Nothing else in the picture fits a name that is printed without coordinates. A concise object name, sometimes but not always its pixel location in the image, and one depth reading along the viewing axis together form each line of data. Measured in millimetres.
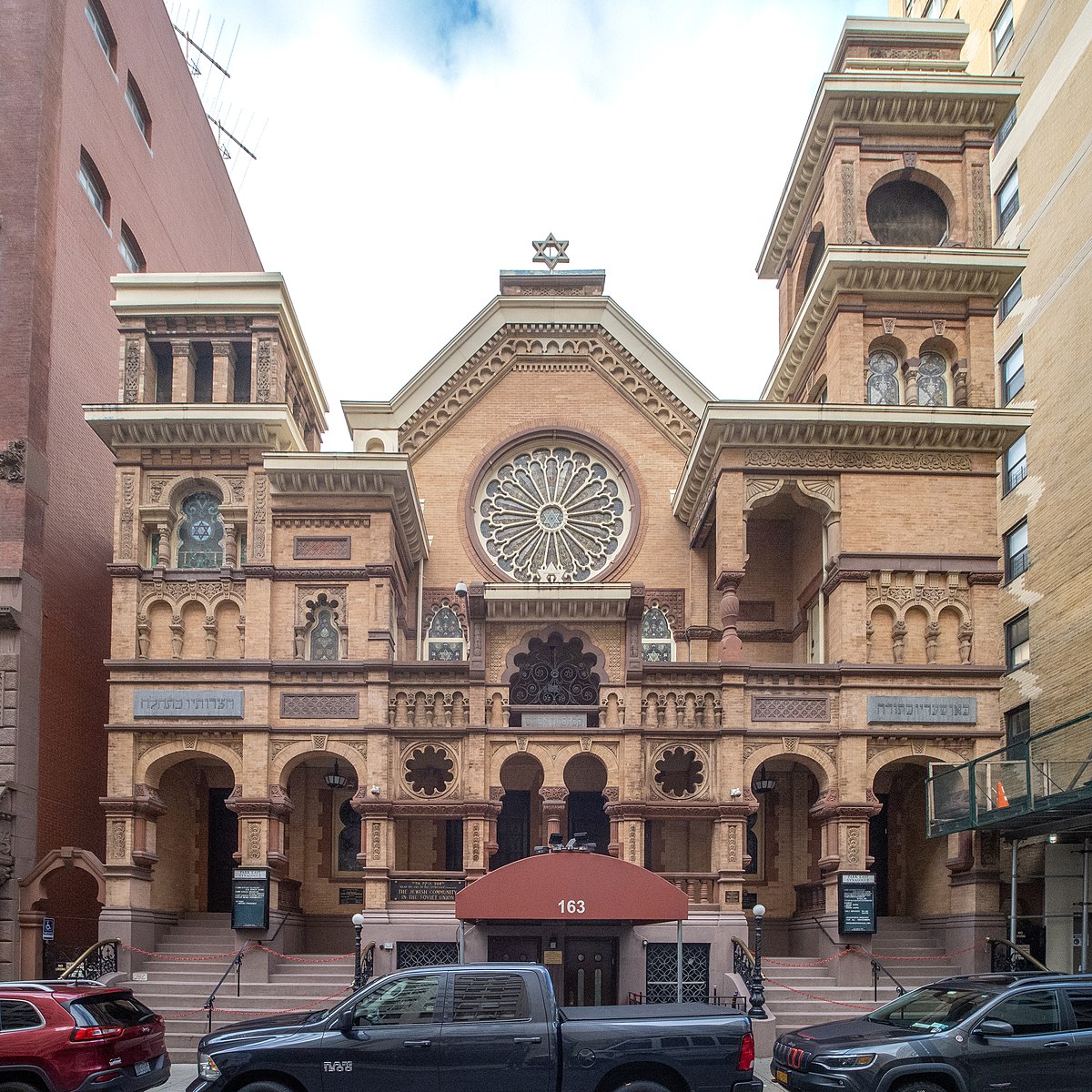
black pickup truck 12945
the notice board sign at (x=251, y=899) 25062
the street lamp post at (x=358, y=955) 21105
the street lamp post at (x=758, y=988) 20422
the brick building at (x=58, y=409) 26234
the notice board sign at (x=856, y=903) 24766
